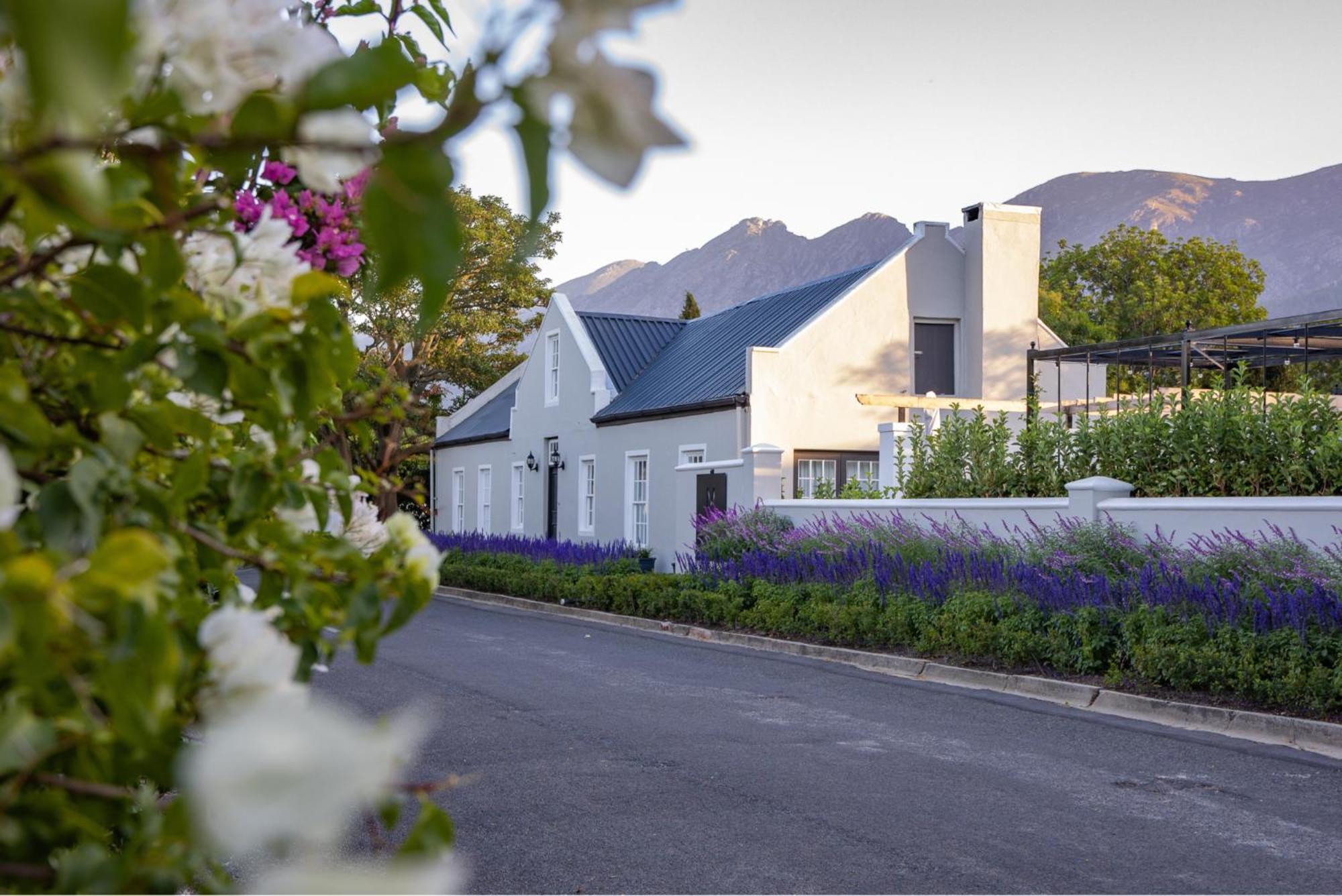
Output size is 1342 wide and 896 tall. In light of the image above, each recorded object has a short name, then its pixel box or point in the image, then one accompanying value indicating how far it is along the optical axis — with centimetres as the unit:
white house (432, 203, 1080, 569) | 2100
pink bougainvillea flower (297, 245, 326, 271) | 208
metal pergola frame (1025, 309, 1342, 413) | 1662
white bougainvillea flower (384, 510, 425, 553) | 163
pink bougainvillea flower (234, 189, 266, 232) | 194
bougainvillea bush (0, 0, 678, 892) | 66
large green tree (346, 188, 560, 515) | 3188
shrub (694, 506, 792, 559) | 1711
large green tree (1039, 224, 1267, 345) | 4316
